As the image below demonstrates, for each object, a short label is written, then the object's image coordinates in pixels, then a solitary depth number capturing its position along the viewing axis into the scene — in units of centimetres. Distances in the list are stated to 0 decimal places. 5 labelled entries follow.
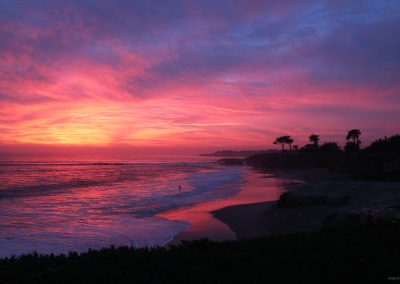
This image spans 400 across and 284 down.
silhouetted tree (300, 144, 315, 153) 11211
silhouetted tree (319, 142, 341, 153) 10418
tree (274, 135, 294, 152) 13262
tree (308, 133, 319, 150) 11209
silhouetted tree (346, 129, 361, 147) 9919
